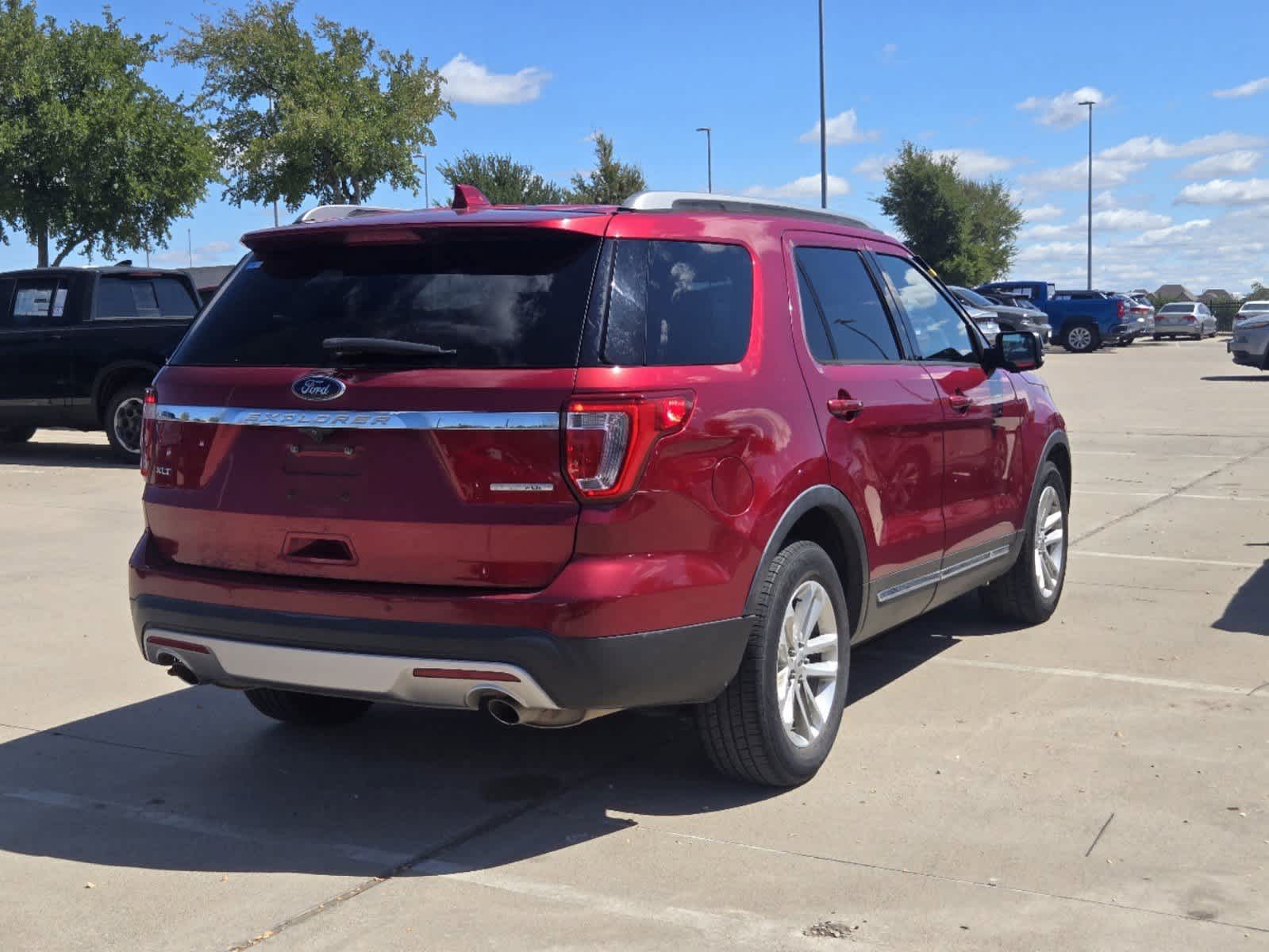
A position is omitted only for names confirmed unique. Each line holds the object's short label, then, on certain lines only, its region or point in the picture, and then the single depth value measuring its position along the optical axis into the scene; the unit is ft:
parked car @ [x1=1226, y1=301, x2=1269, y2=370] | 87.97
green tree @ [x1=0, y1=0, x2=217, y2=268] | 113.91
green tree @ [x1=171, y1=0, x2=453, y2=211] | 154.51
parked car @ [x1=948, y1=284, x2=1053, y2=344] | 100.83
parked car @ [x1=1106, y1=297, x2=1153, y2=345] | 140.36
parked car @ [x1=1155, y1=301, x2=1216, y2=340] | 171.22
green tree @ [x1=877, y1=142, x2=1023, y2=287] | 194.59
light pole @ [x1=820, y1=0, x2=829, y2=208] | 126.31
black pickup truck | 46.80
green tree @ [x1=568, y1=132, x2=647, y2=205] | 173.06
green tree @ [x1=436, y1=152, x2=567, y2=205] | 195.62
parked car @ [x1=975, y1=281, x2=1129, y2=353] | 138.72
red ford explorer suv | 13.08
